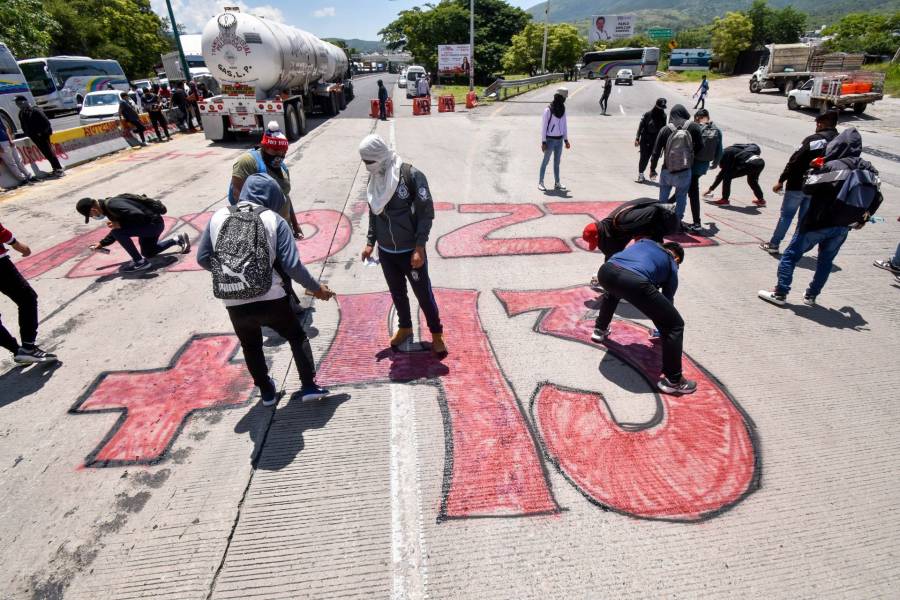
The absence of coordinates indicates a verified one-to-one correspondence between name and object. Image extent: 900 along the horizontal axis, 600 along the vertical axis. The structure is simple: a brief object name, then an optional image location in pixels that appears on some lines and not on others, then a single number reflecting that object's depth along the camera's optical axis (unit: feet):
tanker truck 41.91
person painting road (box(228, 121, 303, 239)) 14.87
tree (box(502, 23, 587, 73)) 169.27
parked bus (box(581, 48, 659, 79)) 163.22
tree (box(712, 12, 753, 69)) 168.96
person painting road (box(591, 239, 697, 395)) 11.00
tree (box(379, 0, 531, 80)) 169.48
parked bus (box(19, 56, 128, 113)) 78.43
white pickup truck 59.98
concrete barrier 35.70
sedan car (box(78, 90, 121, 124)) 64.64
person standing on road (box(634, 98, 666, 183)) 29.32
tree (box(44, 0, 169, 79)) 120.78
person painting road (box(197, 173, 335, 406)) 9.21
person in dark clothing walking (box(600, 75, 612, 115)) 71.41
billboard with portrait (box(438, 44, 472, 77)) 129.80
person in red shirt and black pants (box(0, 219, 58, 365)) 12.82
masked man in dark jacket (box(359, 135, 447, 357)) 11.18
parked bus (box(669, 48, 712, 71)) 189.88
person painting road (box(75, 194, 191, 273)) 17.74
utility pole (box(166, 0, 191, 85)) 60.85
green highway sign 236.22
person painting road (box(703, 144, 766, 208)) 25.71
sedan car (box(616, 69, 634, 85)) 135.17
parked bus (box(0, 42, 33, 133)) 58.18
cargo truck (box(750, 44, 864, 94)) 75.00
